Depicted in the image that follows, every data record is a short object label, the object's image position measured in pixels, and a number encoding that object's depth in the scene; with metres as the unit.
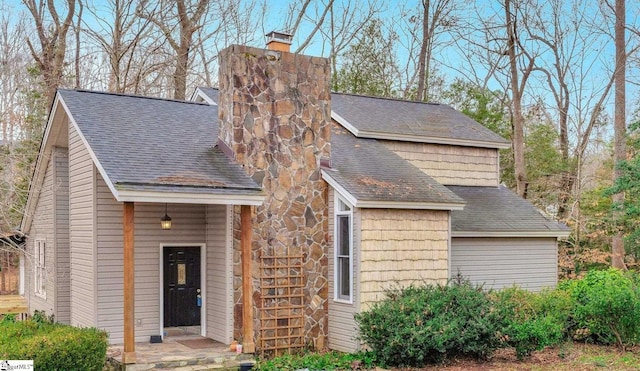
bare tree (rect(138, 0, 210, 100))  22.61
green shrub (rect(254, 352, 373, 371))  10.75
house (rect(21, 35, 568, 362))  11.61
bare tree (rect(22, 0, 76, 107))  21.53
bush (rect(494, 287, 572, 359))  10.58
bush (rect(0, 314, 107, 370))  8.52
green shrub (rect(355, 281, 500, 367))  10.14
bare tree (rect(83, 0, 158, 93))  21.67
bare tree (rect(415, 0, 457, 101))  27.00
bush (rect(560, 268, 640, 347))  10.91
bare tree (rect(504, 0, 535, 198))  24.19
